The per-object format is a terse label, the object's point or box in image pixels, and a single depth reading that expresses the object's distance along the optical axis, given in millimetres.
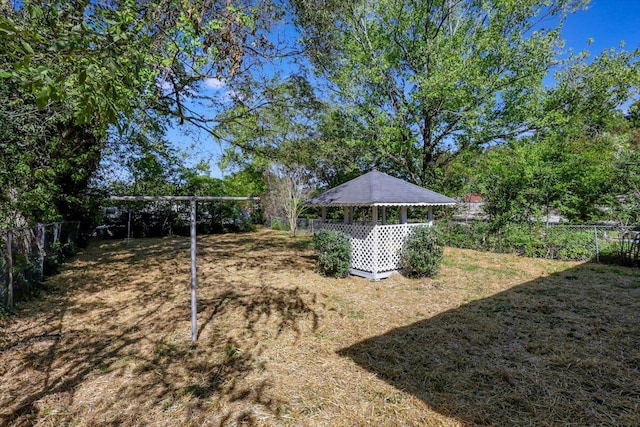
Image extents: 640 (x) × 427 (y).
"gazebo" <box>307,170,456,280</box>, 7055
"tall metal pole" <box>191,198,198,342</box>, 3518
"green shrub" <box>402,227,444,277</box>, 6891
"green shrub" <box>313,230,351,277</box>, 6988
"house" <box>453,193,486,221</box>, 12156
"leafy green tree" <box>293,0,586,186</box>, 12117
